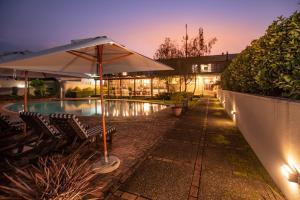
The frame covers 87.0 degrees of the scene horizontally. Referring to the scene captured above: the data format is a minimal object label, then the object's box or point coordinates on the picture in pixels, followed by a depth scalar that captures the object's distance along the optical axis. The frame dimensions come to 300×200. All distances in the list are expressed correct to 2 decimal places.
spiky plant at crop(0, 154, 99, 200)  1.86
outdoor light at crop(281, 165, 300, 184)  2.51
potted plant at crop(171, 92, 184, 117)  10.02
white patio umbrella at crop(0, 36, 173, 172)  2.84
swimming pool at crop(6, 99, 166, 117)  13.66
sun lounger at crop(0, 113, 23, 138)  4.74
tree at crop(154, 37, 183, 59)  23.80
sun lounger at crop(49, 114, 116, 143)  4.10
